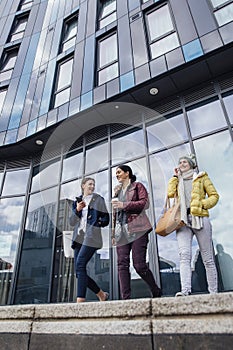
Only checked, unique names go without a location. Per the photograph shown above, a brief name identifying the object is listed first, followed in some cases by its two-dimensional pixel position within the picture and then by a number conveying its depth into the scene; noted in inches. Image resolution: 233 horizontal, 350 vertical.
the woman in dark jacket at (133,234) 118.7
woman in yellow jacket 120.5
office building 247.8
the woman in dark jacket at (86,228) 135.6
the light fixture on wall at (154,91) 292.7
